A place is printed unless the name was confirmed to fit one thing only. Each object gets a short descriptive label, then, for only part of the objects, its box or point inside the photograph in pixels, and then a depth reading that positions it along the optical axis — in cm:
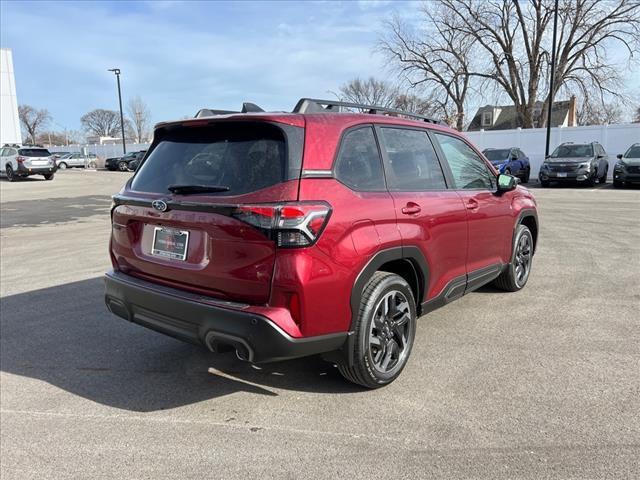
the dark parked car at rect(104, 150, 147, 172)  4553
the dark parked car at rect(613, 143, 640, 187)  1850
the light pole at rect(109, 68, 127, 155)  4869
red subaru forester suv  283
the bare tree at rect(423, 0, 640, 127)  3538
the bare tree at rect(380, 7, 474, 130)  3934
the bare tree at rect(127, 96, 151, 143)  8700
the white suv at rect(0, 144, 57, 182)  2750
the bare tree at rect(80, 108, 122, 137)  12231
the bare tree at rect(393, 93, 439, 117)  4288
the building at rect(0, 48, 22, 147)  4419
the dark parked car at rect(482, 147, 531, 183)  2216
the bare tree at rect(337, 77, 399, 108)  6875
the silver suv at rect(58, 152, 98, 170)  5659
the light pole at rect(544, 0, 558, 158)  2639
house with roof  6100
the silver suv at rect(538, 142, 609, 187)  1967
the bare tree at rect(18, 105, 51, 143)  11200
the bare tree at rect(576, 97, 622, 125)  3722
